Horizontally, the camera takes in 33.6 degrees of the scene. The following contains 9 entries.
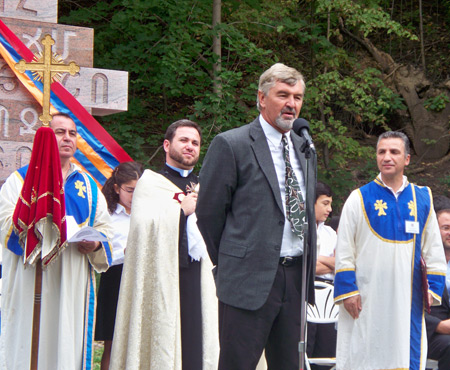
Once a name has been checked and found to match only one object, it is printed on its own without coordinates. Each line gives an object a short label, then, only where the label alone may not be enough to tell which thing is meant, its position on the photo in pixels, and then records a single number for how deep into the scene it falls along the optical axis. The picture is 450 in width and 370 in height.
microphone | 3.66
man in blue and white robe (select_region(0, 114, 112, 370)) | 4.93
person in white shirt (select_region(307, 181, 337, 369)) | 6.55
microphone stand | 3.57
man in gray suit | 3.85
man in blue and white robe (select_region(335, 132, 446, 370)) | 5.61
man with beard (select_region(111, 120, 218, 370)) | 5.37
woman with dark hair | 5.96
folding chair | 6.28
